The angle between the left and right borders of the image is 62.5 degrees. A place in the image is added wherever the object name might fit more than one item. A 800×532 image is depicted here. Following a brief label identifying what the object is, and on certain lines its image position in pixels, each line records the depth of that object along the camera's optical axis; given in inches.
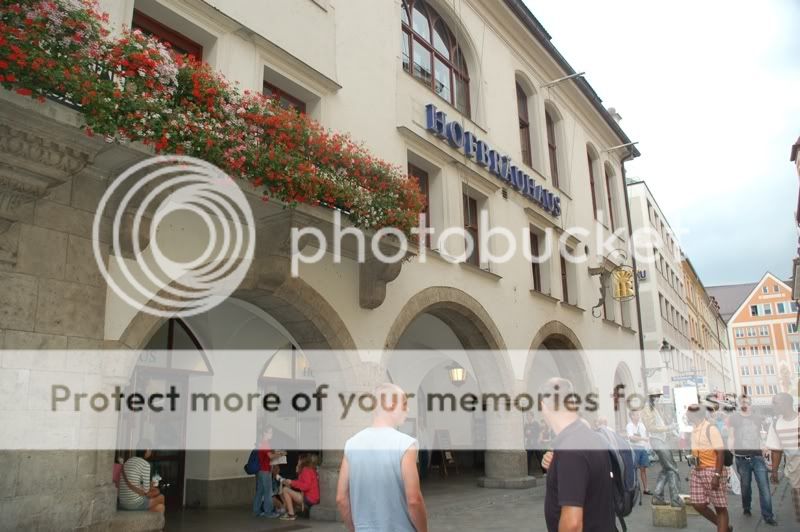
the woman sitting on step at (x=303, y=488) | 395.9
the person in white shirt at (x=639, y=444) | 525.0
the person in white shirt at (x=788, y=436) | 323.2
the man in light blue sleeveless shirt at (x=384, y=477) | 156.7
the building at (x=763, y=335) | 3486.7
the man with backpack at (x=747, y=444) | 378.0
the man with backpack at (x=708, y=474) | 306.2
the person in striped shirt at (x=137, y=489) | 314.8
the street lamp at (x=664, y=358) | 1012.1
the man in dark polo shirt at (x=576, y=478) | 137.9
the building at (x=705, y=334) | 1958.7
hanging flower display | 222.5
